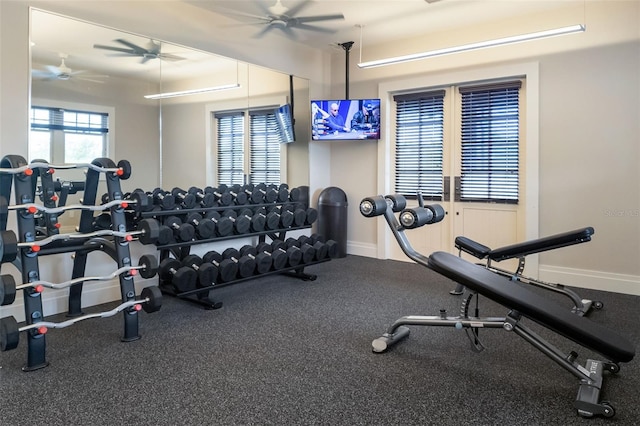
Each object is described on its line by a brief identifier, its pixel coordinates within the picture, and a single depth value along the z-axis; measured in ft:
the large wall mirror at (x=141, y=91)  11.12
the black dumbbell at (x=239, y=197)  14.08
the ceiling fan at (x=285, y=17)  14.12
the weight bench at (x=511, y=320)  6.35
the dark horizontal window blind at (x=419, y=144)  17.74
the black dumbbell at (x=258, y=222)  13.84
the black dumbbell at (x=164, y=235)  11.36
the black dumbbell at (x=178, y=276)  11.11
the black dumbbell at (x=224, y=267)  12.09
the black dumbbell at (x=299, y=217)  15.19
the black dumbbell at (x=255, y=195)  14.52
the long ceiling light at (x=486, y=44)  12.19
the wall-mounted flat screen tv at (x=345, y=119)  18.44
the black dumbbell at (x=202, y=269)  11.50
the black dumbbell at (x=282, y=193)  15.55
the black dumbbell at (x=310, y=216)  15.70
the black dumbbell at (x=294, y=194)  16.26
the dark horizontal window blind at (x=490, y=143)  15.88
